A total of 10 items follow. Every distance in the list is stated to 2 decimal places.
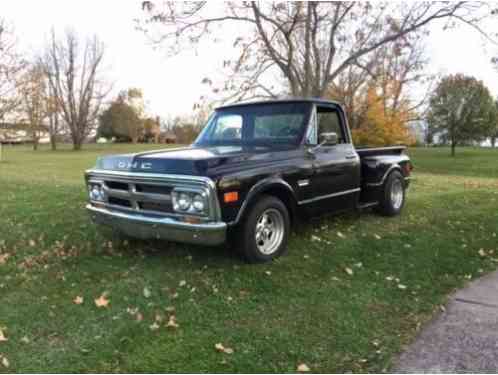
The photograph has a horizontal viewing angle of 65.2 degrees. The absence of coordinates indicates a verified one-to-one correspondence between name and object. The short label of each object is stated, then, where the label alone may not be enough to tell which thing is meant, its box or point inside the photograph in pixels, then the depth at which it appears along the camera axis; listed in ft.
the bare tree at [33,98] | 94.17
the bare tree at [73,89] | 163.53
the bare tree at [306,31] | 45.11
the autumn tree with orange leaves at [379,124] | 78.12
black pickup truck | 12.44
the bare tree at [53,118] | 129.58
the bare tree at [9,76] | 84.28
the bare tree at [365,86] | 76.02
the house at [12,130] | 101.55
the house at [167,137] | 231.81
